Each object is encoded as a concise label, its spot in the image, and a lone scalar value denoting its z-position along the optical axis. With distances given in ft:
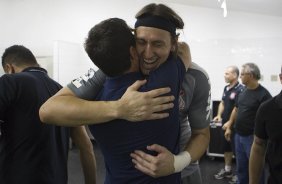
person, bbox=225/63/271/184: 11.34
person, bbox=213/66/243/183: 13.88
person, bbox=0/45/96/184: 5.04
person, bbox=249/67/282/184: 5.36
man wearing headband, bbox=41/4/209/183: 3.21
